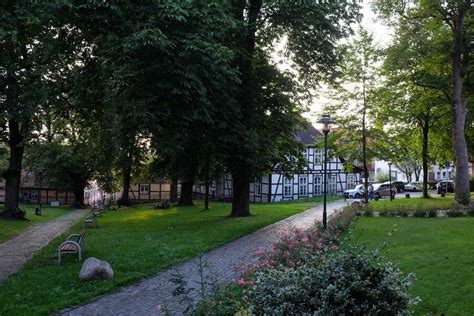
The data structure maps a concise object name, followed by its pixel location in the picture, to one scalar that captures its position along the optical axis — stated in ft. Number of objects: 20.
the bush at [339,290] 14.70
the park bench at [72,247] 40.92
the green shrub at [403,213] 75.27
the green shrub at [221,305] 17.00
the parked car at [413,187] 231.71
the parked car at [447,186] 178.64
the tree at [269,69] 70.28
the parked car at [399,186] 224.78
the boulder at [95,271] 33.50
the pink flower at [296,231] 33.39
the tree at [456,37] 86.53
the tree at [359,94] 104.83
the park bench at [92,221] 73.67
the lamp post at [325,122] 60.76
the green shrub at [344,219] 53.67
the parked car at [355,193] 170.79
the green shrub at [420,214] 73.00
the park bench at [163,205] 130.78
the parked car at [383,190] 152.76
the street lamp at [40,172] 163.68
